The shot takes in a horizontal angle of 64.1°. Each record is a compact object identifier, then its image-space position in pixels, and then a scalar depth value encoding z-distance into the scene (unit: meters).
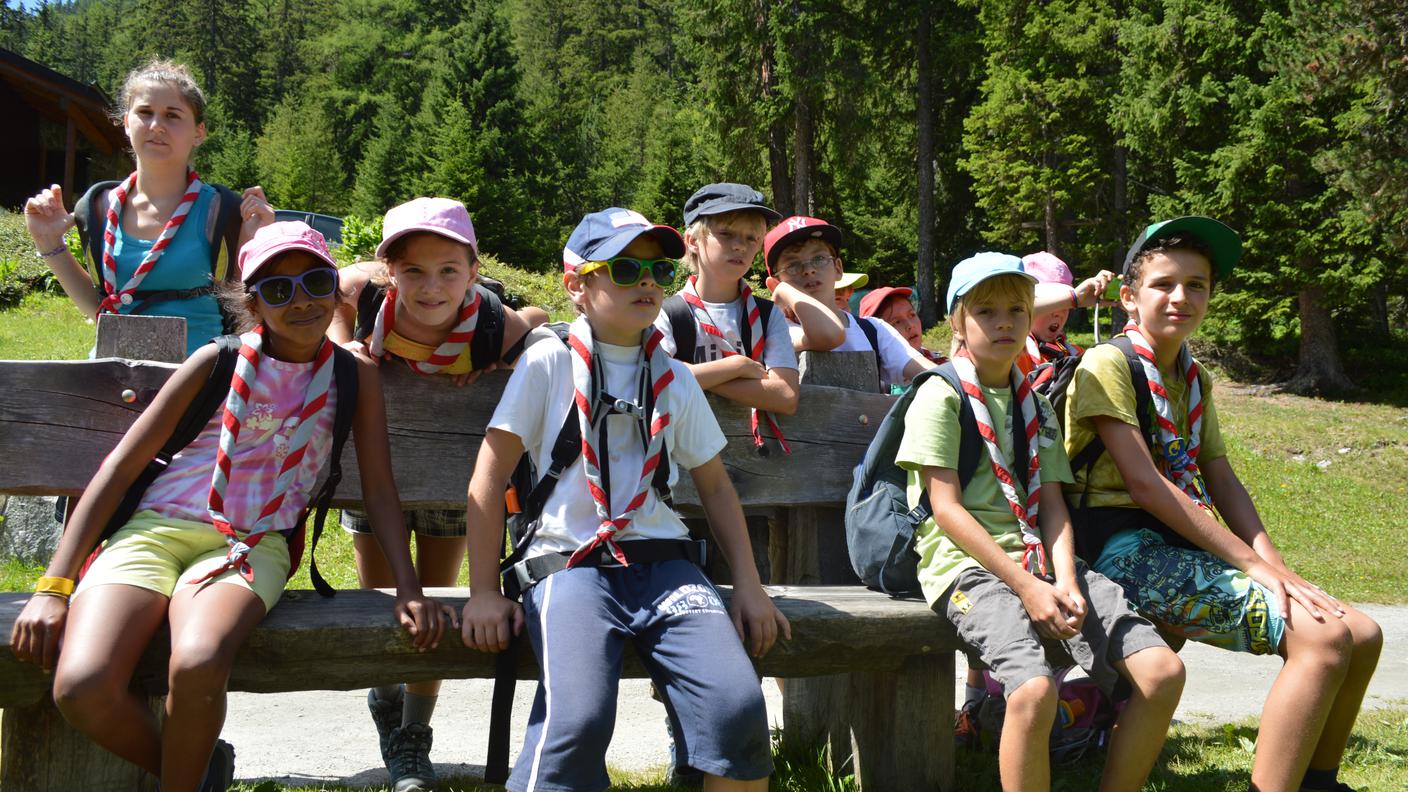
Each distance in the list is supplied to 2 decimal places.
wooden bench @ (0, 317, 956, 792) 2.97
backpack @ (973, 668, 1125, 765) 4.41
